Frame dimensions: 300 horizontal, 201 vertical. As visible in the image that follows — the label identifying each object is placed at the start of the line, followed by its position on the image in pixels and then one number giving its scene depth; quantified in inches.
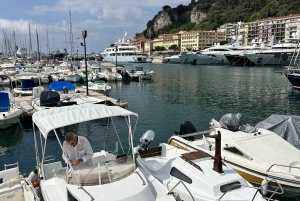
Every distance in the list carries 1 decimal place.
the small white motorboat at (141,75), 2177.0
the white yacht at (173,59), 5414.4
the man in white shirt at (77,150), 272.4
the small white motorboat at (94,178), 238.8
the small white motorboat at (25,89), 1280.8
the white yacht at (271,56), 3942.9
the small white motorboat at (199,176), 287.0
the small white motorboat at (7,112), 748.7
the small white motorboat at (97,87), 1457.9
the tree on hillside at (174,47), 7217.5
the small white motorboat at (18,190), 291.6
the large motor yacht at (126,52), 5002.5
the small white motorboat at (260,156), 374.3
